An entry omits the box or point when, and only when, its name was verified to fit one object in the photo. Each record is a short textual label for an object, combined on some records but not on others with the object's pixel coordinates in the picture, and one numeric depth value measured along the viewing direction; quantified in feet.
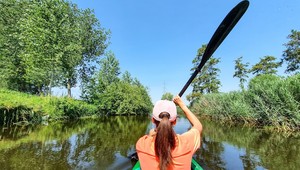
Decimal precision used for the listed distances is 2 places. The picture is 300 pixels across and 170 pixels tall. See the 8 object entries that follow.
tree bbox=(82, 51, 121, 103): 49.63
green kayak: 4.80
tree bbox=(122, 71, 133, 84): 58.27
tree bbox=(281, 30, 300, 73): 56.77
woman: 3.37
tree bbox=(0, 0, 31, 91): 42.60
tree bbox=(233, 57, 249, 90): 66.58
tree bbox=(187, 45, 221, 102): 64.42
